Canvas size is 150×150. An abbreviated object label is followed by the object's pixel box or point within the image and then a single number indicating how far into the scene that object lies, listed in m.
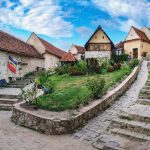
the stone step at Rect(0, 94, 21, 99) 8.78
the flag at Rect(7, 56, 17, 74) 13.22
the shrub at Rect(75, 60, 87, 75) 12.28
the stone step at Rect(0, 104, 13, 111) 7.83
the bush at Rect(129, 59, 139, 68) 13.65
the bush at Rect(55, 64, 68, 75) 13.58
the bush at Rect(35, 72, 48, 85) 9.45
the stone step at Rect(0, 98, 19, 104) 8.29
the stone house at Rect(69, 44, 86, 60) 33.01
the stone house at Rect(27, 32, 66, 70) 18.87
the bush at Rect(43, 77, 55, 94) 7.82
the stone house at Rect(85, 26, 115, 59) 23.33
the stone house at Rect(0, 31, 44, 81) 12.73
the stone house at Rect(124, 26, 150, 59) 25.43
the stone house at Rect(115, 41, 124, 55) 28.23
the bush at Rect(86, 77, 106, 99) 6.64
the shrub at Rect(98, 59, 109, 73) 12.24
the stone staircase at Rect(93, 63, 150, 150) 4.24
